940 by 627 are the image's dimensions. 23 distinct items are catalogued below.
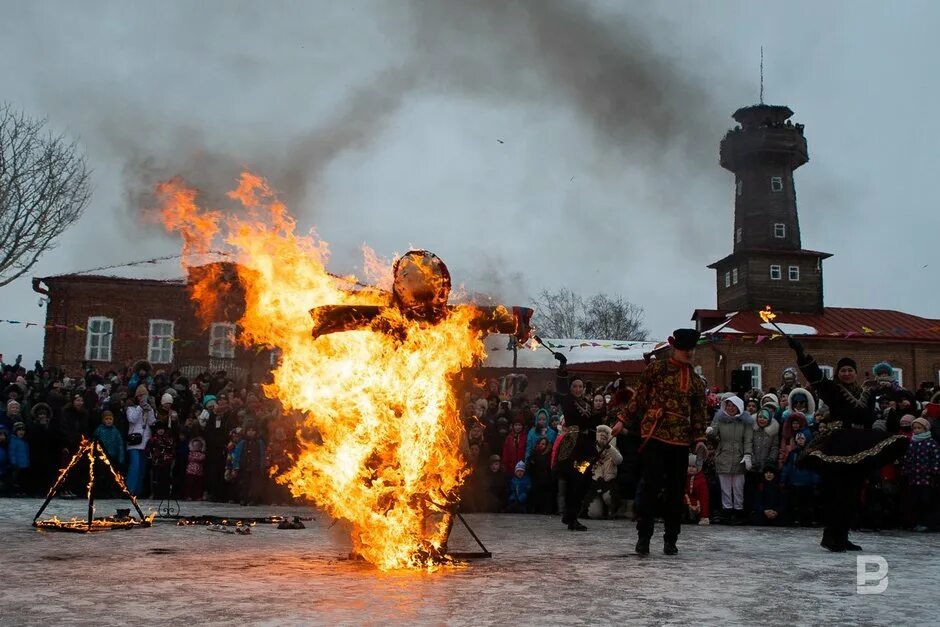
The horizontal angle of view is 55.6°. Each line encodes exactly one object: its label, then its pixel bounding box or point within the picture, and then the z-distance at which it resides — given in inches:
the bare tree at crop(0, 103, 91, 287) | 1014.4
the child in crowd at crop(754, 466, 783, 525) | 507.5
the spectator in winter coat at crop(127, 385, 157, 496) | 624.1
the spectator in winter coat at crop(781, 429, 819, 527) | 503.5
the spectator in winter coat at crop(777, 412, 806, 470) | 514.0
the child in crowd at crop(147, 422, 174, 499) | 623.2
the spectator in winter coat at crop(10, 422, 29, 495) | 604.1
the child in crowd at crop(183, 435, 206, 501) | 619.5
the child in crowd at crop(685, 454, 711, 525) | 506.0
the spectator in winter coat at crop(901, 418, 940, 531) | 477.1
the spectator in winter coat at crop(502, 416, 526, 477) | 586.9
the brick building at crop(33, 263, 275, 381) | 1465.3
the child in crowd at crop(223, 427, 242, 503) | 586.6
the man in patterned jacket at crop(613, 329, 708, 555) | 310.0
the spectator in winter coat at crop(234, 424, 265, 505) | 579.2
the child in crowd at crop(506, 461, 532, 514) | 568.4
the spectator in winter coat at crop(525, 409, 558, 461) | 581.2
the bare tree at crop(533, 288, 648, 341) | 2395.4
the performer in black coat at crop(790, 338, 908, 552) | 329.4
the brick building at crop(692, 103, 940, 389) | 1742.1
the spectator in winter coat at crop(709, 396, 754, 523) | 514.9
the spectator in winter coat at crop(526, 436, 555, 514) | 568.1
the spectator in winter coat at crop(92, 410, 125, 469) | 614.2
